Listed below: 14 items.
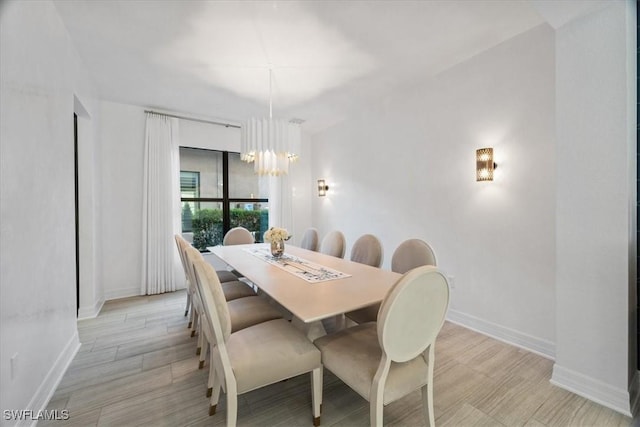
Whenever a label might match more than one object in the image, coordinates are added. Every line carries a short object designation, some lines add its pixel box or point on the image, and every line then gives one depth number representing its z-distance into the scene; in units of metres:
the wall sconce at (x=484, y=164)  2.54
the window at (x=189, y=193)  4.47
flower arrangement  2.74
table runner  2.01
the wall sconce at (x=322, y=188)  5.00
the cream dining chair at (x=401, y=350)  1.22
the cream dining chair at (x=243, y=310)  1.92
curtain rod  4.06
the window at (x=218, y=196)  4.55
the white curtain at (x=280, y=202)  5.02
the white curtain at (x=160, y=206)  3.93
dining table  1.46
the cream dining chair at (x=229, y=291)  2.50
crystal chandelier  2.72
